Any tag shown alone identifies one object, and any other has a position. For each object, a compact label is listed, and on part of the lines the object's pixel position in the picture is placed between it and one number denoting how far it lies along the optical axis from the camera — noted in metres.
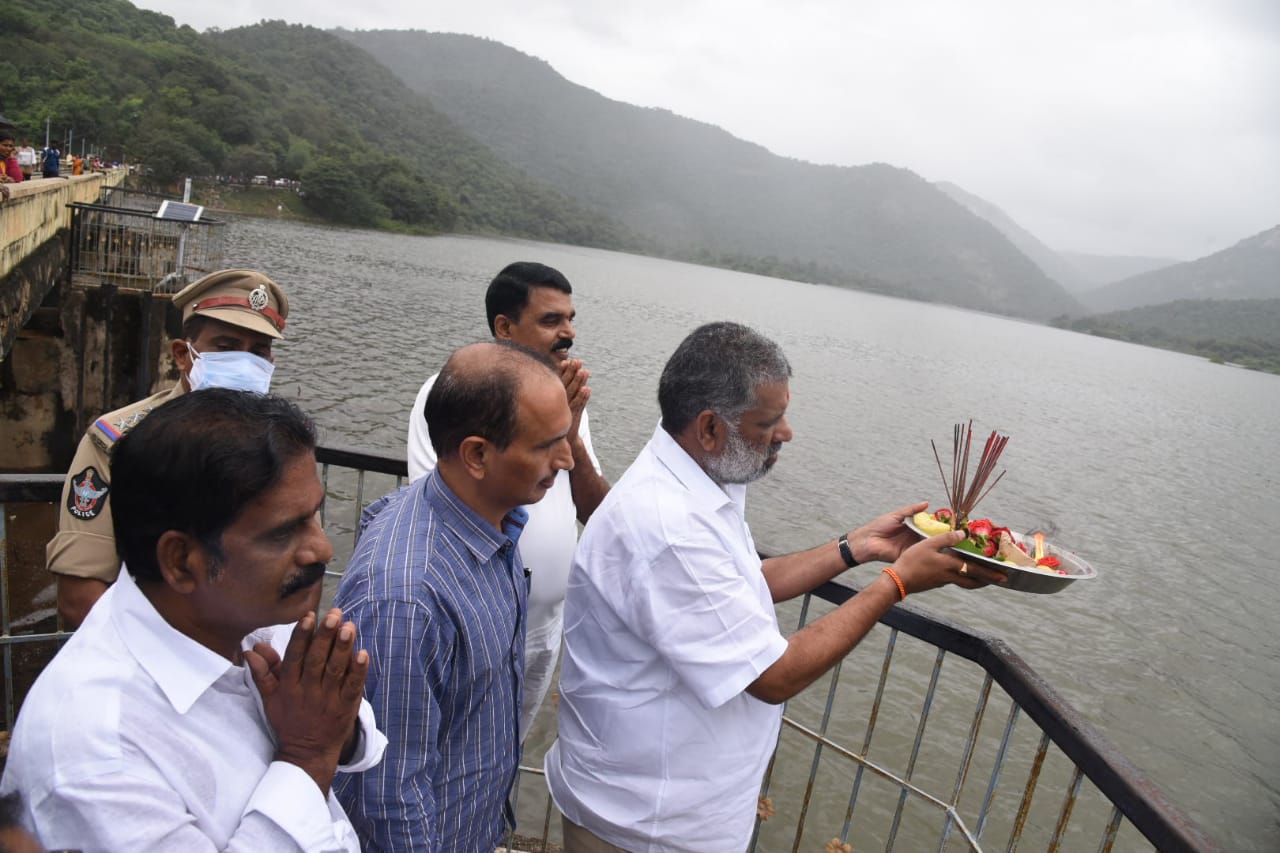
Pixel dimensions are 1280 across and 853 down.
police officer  2.11
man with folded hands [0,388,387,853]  1.11
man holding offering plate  2.00
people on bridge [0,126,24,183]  11.84
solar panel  14.96
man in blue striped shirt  1.60
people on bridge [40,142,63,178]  19.48
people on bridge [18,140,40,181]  22.47
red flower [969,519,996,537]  2.43
